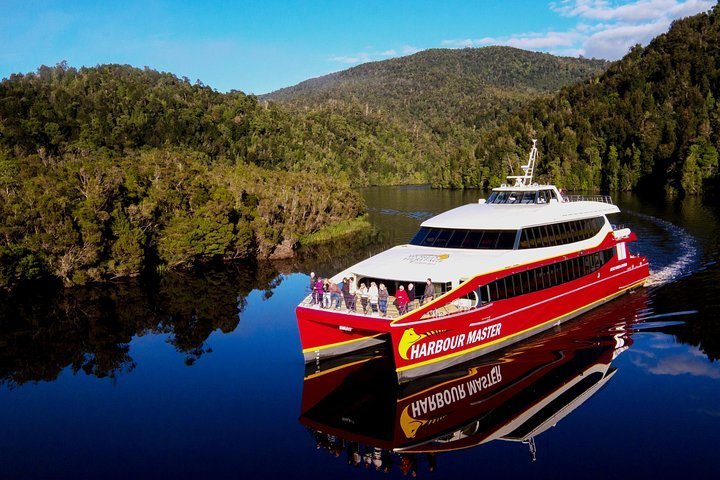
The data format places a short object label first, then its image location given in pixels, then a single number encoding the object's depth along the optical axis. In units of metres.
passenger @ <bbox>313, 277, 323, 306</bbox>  23.14
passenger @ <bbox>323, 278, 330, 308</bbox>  22.91
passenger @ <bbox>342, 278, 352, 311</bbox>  22.41
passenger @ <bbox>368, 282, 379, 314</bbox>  22.11
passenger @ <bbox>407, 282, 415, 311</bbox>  22.69
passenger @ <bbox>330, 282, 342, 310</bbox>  23.02
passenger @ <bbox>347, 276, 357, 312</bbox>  22.28
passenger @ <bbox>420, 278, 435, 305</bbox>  21.80
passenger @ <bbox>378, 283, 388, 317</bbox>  21.58
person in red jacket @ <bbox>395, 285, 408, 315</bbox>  21.27
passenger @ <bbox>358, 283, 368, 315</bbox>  22.02
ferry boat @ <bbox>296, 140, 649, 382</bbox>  21.44
